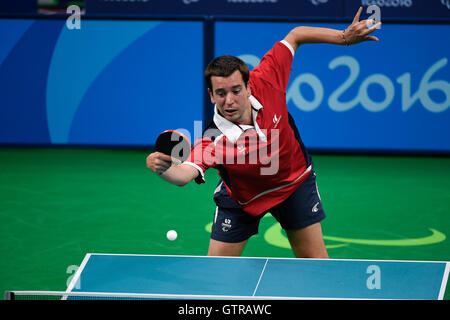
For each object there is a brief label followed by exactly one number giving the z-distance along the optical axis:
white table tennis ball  10.80
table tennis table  7.77
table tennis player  8.51
